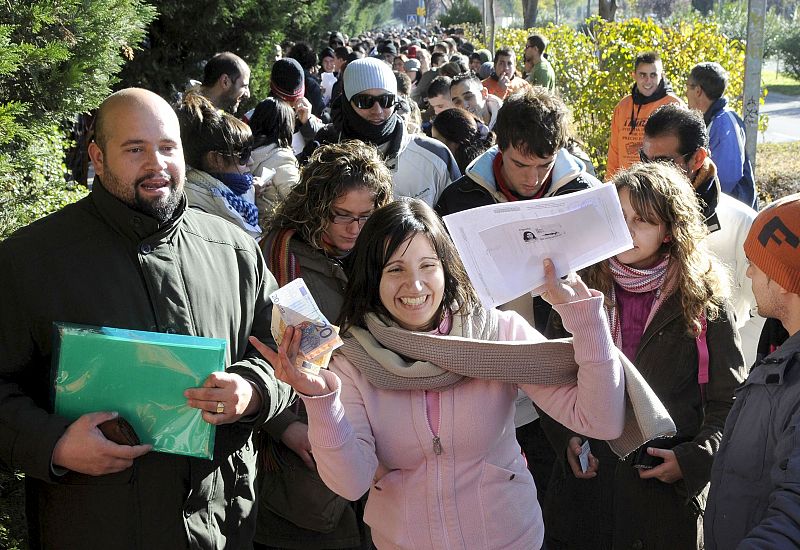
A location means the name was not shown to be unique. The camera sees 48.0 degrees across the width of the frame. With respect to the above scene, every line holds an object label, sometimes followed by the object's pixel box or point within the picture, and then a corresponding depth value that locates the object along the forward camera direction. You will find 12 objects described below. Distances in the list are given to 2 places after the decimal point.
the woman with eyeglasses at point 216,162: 4.16
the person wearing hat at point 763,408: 2.20
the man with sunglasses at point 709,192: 3.97
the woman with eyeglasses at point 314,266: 3.32
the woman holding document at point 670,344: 3.23
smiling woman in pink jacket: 2.40
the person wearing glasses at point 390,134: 5.04
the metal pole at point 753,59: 8.35
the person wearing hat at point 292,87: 7.66
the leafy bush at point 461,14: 49.34
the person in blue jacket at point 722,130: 6.13
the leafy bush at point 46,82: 3.96
